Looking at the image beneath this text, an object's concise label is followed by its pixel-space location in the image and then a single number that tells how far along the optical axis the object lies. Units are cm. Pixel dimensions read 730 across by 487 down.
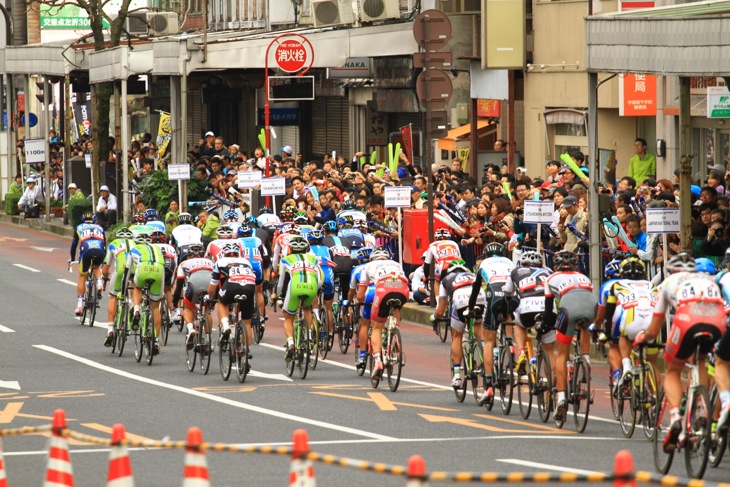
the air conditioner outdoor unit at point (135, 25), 7126
